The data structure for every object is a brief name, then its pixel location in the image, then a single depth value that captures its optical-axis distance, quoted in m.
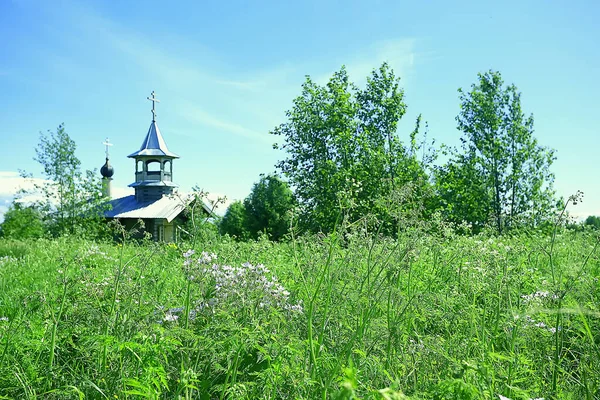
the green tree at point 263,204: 49.94
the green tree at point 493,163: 27.31
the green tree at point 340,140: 26.55
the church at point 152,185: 45.00
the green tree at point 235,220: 51.69
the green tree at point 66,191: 32.62
